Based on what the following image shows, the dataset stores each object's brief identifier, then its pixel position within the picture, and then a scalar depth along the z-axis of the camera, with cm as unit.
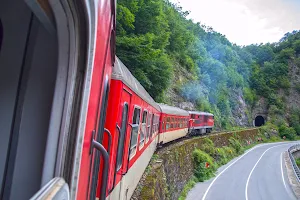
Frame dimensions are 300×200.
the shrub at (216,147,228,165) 2814
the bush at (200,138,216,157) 2541
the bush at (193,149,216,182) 2200
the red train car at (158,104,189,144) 1417
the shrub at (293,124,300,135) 6016
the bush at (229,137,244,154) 3536
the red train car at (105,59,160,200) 331
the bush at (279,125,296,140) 5672
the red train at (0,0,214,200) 125
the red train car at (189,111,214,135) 2461
